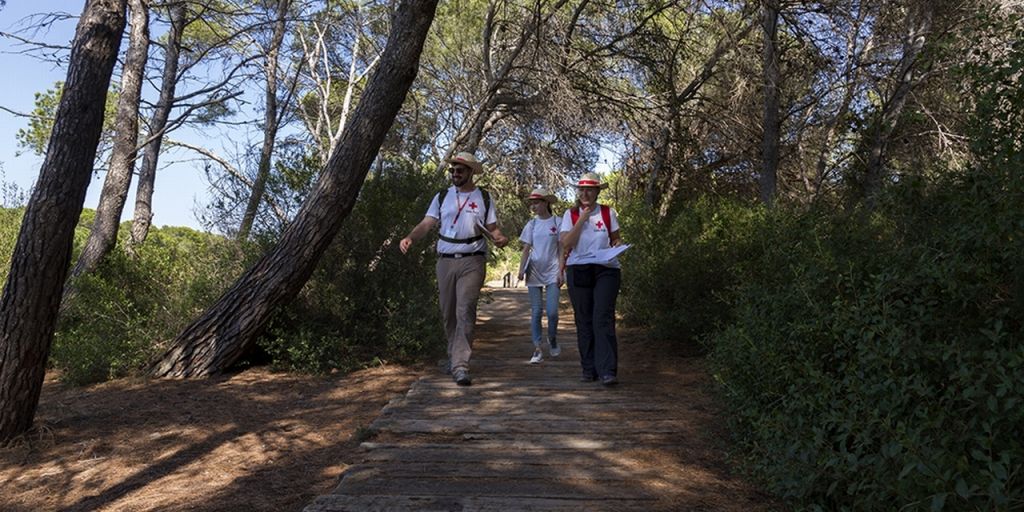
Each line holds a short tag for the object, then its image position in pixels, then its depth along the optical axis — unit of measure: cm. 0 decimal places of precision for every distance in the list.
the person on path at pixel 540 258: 841
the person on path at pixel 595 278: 667
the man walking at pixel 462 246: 688
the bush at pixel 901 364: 267
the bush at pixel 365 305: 832
